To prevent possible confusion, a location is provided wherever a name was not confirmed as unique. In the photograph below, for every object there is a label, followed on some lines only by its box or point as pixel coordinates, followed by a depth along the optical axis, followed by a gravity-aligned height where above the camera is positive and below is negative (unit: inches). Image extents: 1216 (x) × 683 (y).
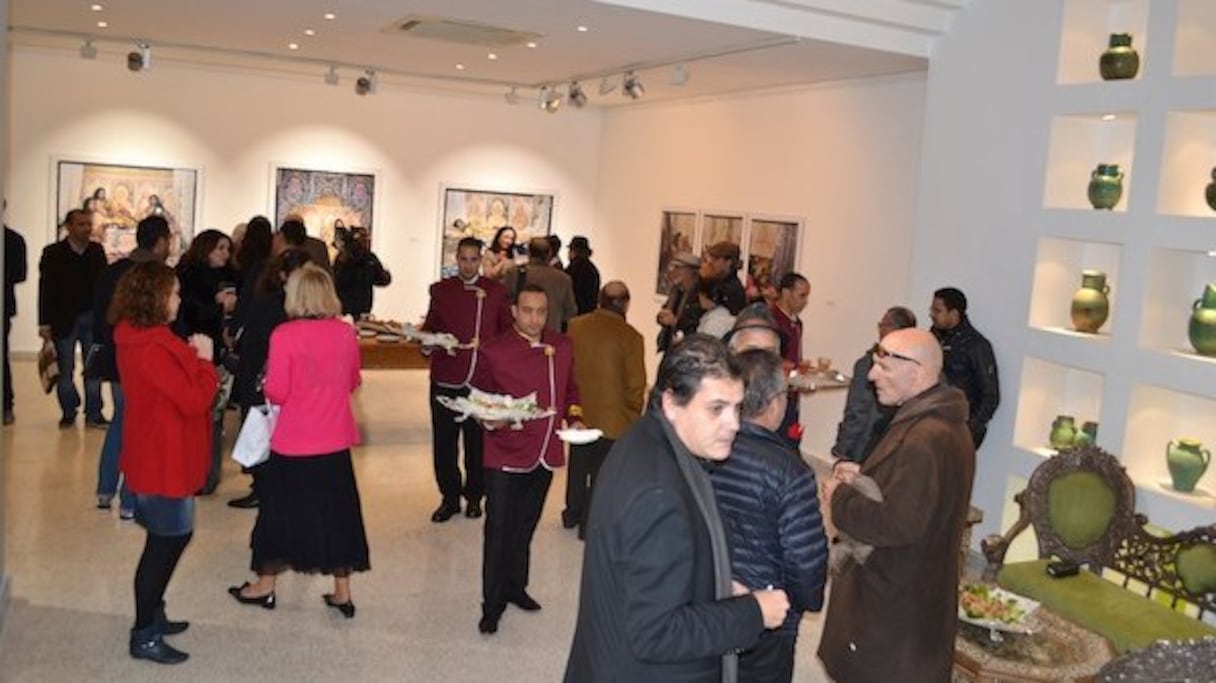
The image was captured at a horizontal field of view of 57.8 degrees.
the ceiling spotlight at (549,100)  458.9 +54.3
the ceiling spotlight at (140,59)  391.2 +49.7
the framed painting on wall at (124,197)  481.4 +0.2
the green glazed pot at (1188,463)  237.1 -39.5
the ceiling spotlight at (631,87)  397.1 +53.7
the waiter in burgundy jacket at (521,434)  209.8 -38.9
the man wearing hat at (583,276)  436.5 -17.1
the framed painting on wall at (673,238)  487.8 +0.9
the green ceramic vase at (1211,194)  232.8 +18.1
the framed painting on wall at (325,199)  523.5 +6.6
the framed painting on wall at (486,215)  560.1 +5.4
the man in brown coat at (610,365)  263.0 -31.0
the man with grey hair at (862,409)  252.1 -35.6
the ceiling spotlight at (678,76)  372.8 +55.6
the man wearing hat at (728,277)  314.7 -9.7
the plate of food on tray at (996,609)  171.2 -54.3
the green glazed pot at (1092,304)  263.6 -7.9
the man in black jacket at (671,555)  99.9 -29.1
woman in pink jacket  201.9 -44.0
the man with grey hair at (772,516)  126.2 -30.8
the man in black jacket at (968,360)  280.8 -24.9
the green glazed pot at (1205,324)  232.7 -9.4
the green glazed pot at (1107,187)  259.4 +20.0
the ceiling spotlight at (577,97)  446.6 +54.8
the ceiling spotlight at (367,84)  444.1 +53.4
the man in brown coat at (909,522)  147.2 -35.7
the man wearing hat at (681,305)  323.9 -19.9
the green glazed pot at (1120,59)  255.6 +49.4
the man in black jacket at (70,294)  354.3 -32.5
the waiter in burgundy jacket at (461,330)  285.0 -27.6
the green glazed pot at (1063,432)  269.6 -40.0
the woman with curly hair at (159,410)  180.4 -34.4
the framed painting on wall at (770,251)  418.0 -1.6
